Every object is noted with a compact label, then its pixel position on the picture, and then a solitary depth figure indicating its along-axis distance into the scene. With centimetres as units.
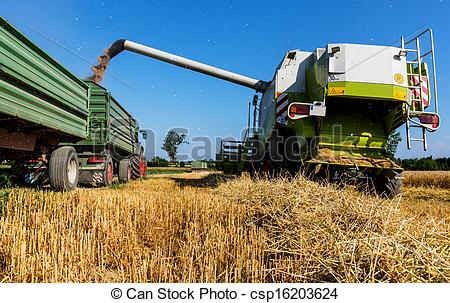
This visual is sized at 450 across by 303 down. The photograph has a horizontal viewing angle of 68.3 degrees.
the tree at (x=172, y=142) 7325
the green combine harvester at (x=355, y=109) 535
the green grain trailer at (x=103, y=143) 779
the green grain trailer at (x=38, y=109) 357
